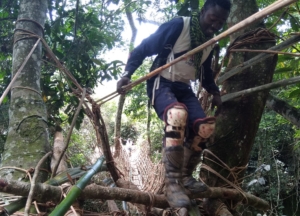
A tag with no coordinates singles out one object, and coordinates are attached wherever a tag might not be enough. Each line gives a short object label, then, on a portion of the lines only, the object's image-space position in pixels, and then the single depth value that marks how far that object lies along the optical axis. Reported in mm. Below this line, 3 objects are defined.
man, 1401
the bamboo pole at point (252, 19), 770
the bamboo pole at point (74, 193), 879
